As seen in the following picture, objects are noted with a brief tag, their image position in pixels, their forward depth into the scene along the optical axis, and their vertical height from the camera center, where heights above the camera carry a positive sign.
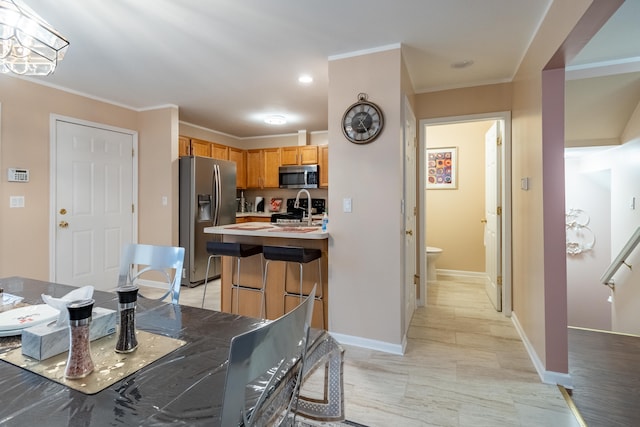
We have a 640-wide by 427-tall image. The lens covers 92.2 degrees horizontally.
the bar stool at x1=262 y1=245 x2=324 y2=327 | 2.45 -0.34
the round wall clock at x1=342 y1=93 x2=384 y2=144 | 2.50 +0.76
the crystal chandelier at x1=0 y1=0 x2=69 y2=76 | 1.46 +0.90
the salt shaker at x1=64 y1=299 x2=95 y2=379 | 0.81 -0.34
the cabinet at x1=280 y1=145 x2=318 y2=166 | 5.54 +1.06
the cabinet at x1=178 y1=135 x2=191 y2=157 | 4.65 +1.04
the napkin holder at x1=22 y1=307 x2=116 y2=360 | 0.91 -0.38
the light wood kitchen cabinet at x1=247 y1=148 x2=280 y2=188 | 5.81 +0.88
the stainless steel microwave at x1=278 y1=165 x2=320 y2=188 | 5.42 +0.66
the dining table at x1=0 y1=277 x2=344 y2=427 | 0.68 -0.44
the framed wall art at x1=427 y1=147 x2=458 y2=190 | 4.96 +0.73
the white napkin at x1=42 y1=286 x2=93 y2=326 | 0.96 -0.29
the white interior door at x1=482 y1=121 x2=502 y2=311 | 3.34 -0.04
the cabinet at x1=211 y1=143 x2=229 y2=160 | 5.35 +1.10
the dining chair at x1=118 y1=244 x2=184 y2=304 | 1.66 -0.27
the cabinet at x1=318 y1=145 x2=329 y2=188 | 5.50 +0.88
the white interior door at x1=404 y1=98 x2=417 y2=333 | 2.78 +0.02
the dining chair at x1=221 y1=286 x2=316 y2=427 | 0.58 -0.33
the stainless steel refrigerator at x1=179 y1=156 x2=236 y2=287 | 4.27 +0.06
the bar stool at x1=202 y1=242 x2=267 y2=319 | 2.66 -0.33
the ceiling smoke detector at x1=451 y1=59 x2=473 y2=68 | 2.82 +1.39
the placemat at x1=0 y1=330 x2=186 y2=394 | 0.81 -0.44
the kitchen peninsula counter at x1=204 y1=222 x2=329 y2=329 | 2.74 -0.57
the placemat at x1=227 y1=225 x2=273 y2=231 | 2.95 -0.14
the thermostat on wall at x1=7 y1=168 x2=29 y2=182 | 3.05 +0.39
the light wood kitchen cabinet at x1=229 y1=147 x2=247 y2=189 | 5.81 +0.94
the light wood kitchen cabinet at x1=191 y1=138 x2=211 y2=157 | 4.89 +1.07
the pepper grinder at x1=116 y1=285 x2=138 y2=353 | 0.97 -0.34
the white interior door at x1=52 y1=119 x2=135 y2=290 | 3.49 +0.14
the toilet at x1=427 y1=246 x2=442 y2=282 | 4.46 -0.73
